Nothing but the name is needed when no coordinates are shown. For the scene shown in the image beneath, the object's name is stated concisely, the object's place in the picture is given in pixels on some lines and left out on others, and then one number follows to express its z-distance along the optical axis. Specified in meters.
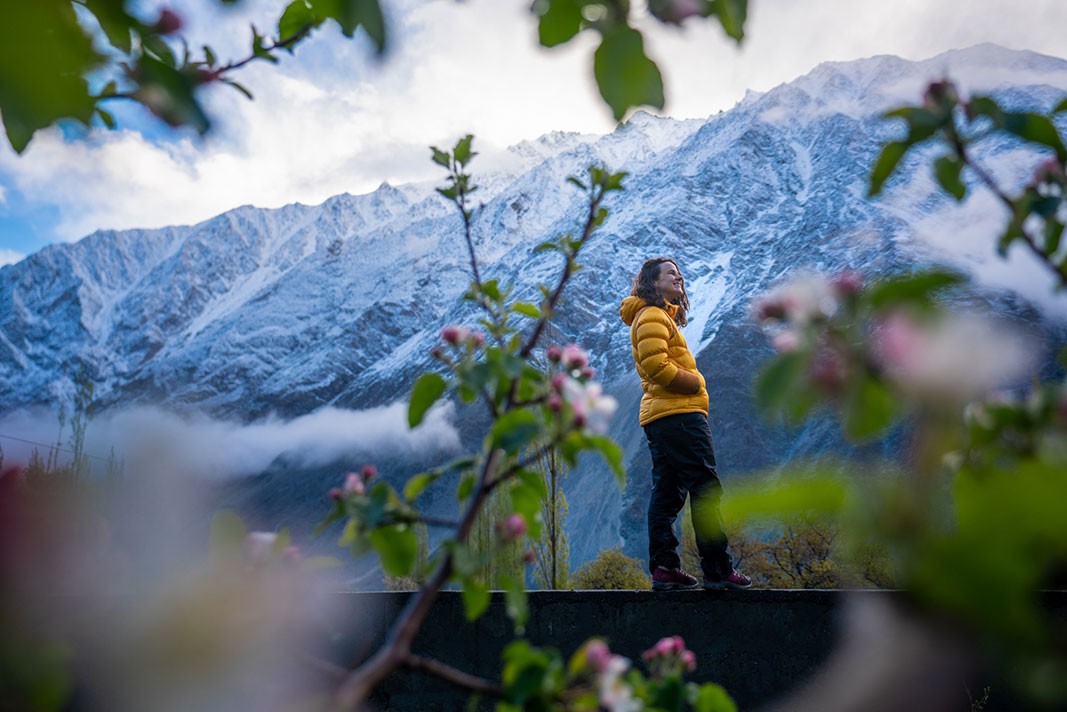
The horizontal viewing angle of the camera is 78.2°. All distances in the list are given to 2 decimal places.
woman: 2.80
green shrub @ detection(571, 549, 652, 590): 15.27
